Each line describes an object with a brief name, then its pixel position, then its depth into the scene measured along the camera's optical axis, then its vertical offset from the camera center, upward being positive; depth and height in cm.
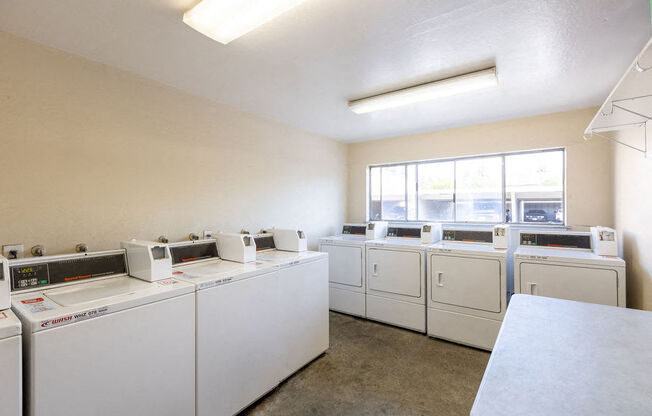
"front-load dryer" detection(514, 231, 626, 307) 231 -57
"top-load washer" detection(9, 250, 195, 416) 122 -63
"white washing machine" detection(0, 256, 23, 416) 110 -62
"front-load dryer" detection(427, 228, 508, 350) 283 -87
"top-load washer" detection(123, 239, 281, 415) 179 -79
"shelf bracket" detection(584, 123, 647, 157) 202 +47
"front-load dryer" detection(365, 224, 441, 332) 326 -85
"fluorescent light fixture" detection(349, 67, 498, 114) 221 +101
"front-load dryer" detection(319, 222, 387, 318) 367 -81
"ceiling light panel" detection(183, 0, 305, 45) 141 +103
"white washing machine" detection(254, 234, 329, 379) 234 -86
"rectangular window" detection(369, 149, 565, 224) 343 +25
